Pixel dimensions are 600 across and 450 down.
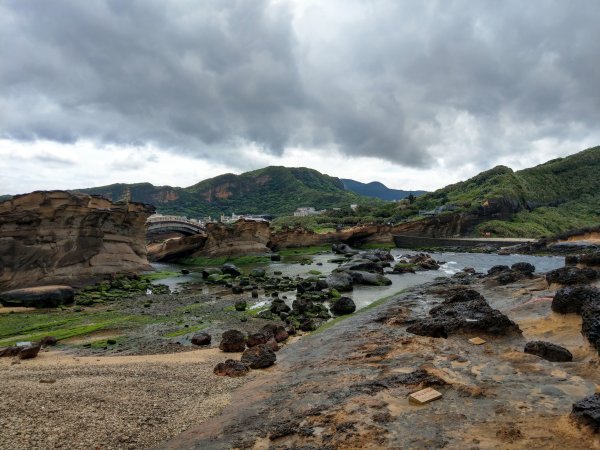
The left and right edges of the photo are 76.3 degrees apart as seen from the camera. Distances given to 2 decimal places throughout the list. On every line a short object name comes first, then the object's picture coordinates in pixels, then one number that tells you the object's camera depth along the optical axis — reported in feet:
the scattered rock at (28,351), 59.98
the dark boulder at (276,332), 70.74
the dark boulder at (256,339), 66.28
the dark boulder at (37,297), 107.04
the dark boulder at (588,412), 24.40
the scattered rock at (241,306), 98.52
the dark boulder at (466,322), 54.49
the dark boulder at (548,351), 40.93
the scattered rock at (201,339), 69.83
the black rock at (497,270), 132.28
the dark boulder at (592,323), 41.01
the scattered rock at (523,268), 116.88
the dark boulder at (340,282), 126.62
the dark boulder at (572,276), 80.53
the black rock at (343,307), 93.50
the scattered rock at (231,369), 50.65
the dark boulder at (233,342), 63.67
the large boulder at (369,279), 138.00
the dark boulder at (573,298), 55.42
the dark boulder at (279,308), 94.22
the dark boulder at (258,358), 54.05
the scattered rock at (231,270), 181.43
